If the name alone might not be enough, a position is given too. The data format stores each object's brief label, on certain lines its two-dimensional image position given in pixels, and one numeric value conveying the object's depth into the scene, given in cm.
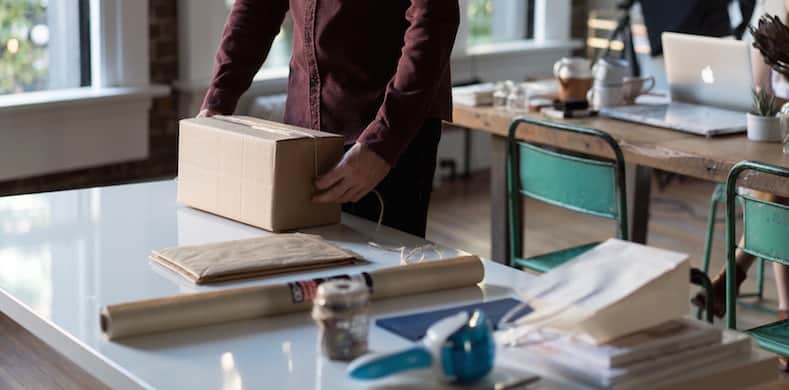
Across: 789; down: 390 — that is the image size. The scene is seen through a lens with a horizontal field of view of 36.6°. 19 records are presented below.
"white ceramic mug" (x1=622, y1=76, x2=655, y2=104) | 375
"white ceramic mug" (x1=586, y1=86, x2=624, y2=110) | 363
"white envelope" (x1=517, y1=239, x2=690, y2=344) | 151
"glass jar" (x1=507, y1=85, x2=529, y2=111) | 369
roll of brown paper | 164
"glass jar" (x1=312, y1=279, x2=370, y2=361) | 153
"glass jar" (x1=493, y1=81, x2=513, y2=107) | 373
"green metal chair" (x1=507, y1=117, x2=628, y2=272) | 308
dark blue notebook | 168
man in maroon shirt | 222
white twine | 202
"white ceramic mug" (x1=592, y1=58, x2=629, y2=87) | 362
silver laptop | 342
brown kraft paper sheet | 187
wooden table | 302
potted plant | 319
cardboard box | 214
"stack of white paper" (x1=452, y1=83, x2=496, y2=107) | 375
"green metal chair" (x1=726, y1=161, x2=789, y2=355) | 265
